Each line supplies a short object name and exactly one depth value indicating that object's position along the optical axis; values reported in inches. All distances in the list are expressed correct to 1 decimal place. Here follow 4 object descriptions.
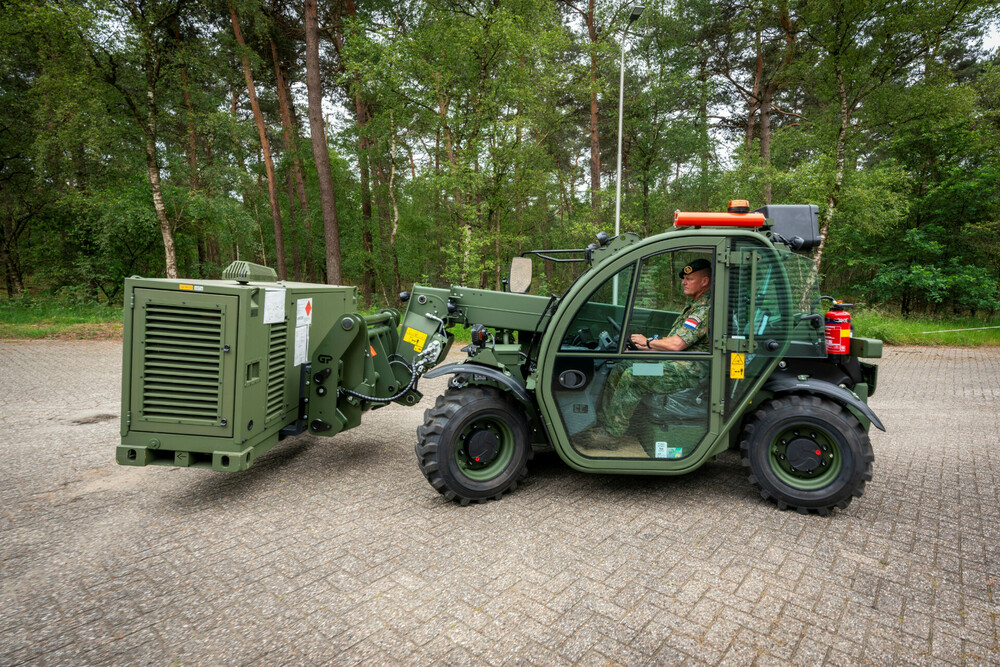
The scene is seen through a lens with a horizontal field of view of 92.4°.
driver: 134.6
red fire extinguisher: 141.7
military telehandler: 127.3
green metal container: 125.3
